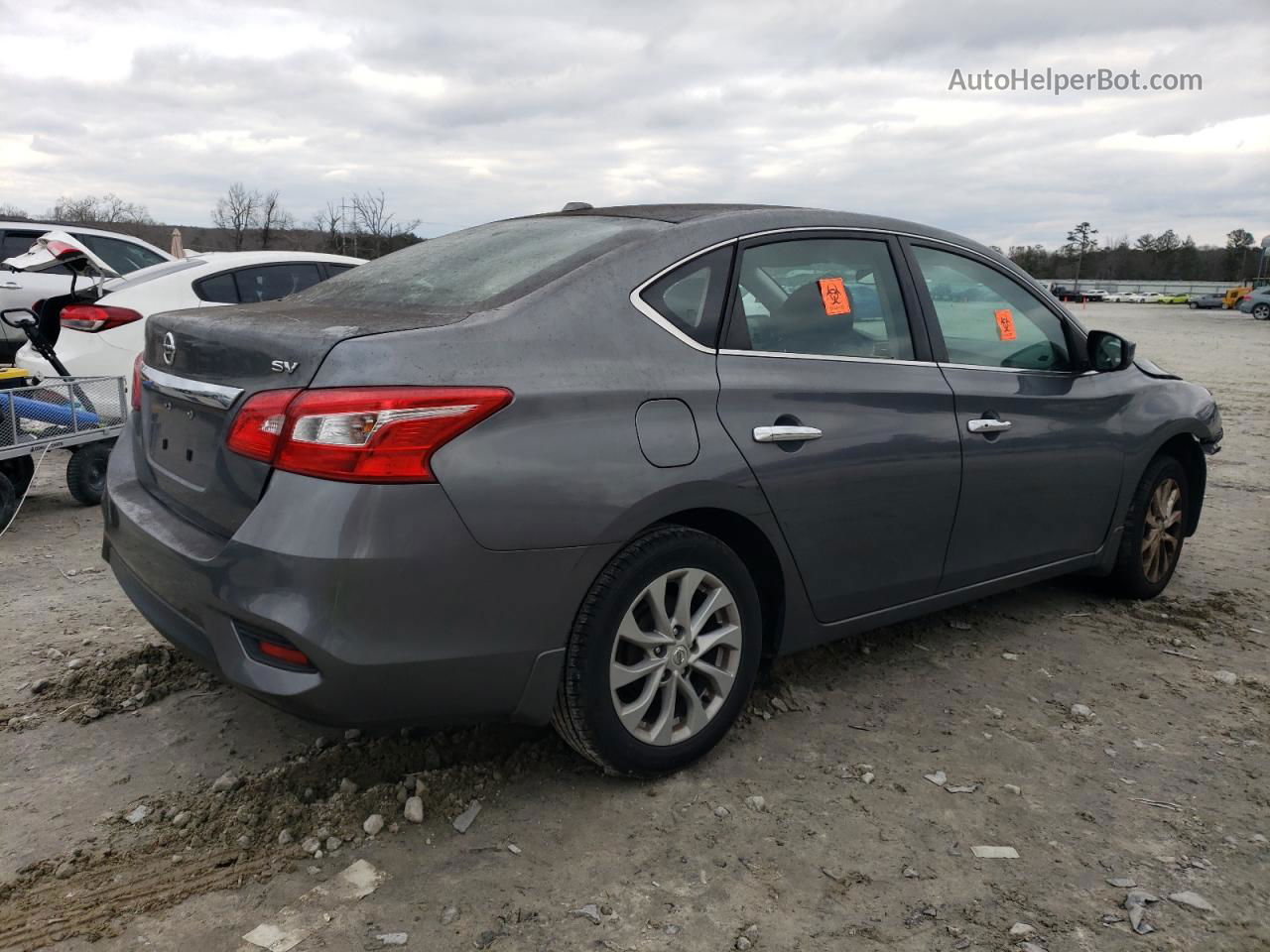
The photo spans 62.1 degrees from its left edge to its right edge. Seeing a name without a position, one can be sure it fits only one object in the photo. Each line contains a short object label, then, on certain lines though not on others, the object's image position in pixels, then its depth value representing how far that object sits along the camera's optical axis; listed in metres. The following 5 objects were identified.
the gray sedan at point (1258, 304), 47.00
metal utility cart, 5.64
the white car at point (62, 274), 10.12
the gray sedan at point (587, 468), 2.42
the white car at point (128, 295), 6.48
